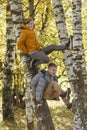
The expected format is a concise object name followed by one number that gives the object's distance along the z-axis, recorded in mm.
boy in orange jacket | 11975
